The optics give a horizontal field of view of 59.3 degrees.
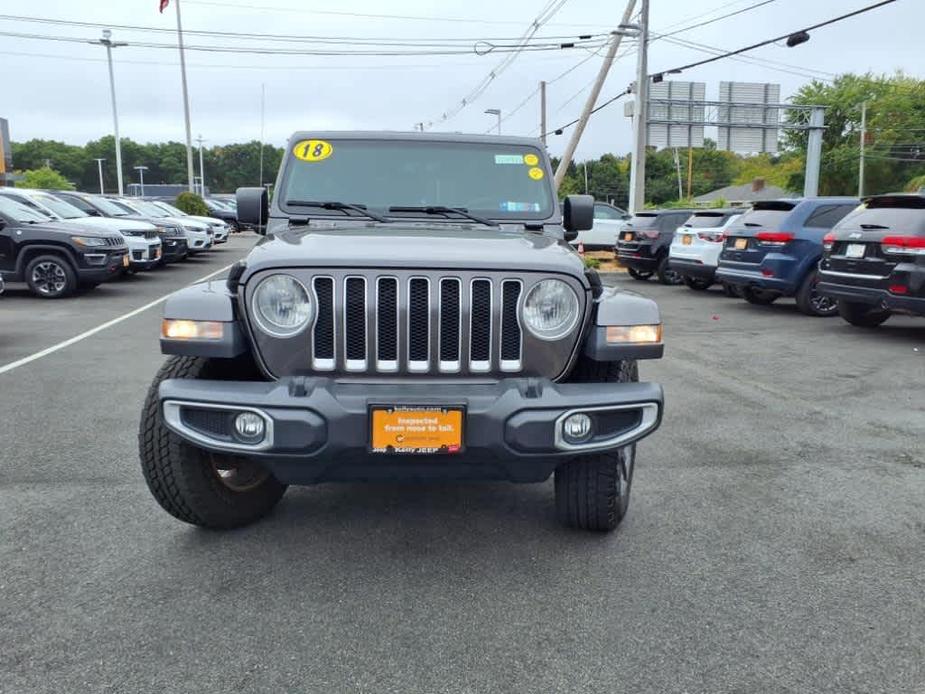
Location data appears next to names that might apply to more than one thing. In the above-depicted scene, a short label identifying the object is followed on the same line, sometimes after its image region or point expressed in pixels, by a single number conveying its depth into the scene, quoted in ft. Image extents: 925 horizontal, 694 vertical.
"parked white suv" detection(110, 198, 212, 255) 65.82
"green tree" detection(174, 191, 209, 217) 102.37
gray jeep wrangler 9.71
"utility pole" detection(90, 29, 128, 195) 126.31
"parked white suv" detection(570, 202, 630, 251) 74.74
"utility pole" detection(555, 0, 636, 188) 71.46
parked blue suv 37.09
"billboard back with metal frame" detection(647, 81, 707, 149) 89.61
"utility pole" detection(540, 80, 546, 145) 136.31
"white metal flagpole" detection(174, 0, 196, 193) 130.64
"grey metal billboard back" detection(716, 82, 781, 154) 97.30
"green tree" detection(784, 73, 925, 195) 186.91
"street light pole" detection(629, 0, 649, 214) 72.18
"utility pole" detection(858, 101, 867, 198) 169.58
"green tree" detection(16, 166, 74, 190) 225.91
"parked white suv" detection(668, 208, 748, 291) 45.39
